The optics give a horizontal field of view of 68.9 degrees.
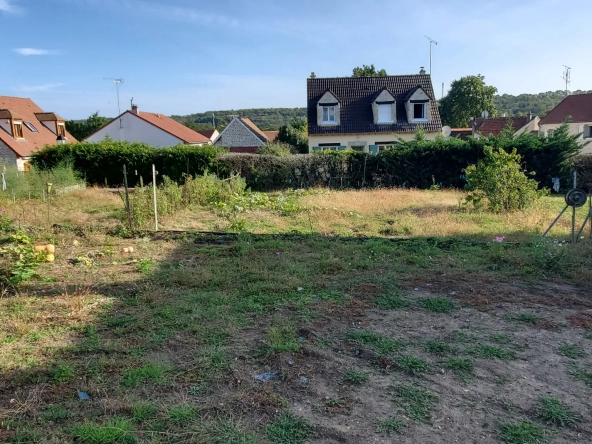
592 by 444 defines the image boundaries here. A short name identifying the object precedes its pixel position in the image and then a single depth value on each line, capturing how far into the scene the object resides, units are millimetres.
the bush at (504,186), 10531
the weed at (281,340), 3705
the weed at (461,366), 3312
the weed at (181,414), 2758
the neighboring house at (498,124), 37009
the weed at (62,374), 3260
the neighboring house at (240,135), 38844
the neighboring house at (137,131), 32156
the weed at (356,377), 3225
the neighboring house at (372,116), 24938
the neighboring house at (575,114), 32781
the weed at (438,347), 3664
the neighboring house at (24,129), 23547
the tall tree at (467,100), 47094
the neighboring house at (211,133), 48078
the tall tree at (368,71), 37625
